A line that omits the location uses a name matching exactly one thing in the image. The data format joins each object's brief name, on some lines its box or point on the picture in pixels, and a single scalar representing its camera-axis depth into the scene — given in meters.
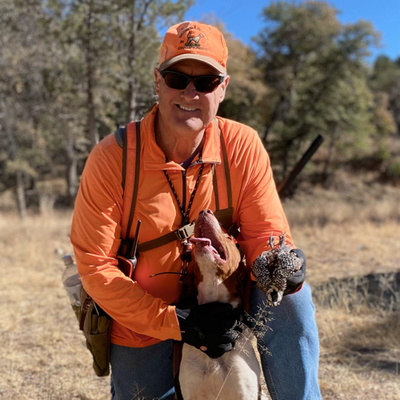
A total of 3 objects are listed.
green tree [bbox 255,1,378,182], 25.27
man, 2.57
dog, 2.49
